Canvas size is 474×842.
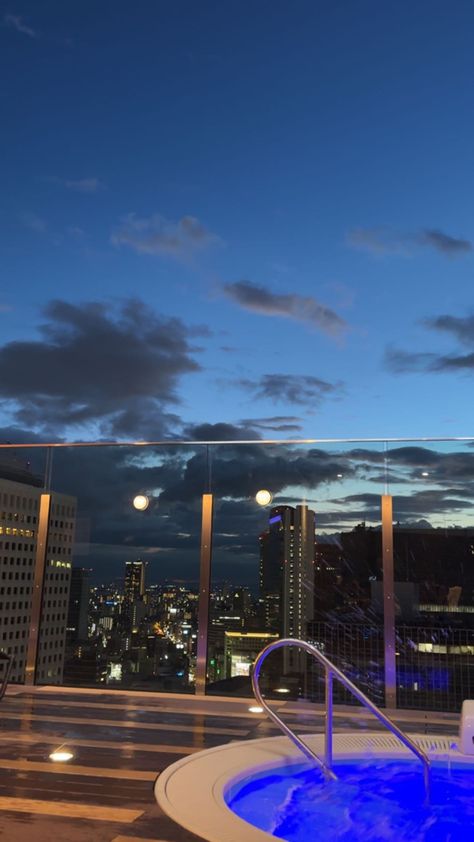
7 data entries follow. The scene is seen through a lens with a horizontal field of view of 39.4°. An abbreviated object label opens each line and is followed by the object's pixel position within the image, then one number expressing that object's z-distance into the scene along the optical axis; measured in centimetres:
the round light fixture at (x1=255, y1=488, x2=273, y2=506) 611
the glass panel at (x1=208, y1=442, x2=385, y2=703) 554
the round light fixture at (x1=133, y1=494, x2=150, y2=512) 626
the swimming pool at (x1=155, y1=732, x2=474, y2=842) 302
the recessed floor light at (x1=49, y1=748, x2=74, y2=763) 342
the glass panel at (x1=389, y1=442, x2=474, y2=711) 533
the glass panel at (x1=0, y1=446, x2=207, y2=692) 585
